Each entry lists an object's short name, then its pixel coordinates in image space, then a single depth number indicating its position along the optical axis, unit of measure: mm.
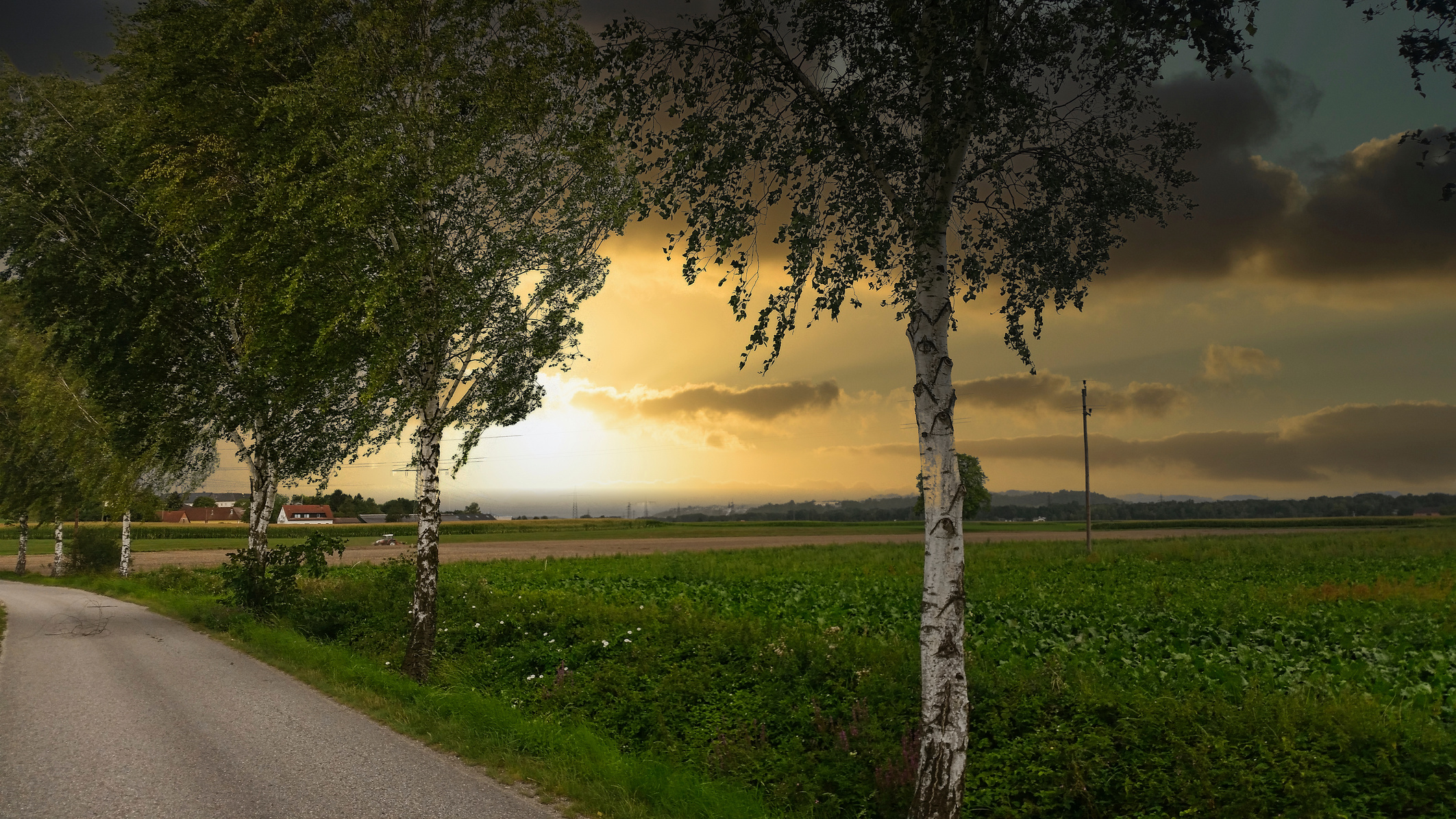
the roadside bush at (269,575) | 21906
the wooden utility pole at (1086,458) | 47906
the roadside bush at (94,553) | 44938
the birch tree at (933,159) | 6988
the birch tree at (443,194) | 14141
